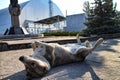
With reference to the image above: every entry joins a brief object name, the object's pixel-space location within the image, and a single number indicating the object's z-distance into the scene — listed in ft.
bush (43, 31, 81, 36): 33.24
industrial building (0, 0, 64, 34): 75.98
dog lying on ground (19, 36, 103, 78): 4.75
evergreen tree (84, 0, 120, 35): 23.15
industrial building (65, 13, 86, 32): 49.03
